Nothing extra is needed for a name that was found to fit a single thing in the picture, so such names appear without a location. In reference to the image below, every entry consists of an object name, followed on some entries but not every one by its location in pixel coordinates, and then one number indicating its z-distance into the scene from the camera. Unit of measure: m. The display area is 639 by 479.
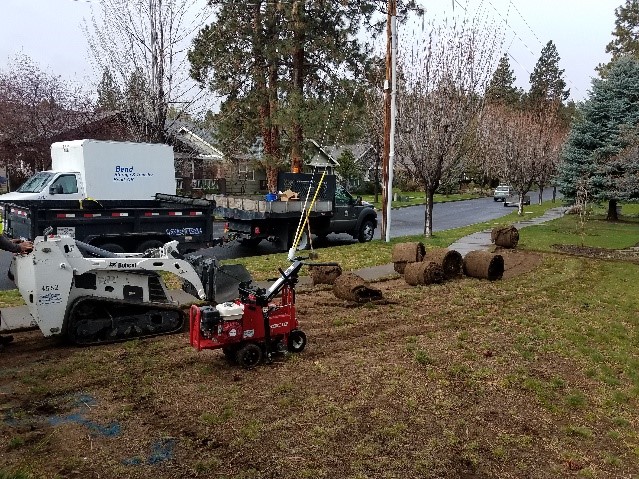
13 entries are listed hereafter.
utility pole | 18.19
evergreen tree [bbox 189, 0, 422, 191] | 26.84
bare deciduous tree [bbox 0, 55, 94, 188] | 27.55
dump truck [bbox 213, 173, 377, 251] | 17.16
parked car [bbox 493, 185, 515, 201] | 50.75
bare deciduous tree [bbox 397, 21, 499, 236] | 19.14
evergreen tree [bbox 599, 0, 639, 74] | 56.93
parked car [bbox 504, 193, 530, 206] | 45.91
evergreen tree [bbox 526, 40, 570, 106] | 86.12
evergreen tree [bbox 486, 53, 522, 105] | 83.19
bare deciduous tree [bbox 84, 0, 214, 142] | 17.88
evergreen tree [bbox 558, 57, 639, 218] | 27.42
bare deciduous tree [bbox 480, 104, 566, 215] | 34.06
